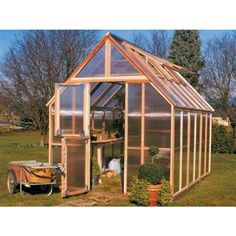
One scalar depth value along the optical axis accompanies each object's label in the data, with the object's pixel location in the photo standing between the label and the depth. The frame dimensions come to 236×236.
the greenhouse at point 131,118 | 11.71
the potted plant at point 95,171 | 13.55
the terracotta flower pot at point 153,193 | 10.99
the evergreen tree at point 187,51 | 30.00
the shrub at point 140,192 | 10.96
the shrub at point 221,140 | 24.91
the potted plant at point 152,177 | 11.01
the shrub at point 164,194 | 11.00
